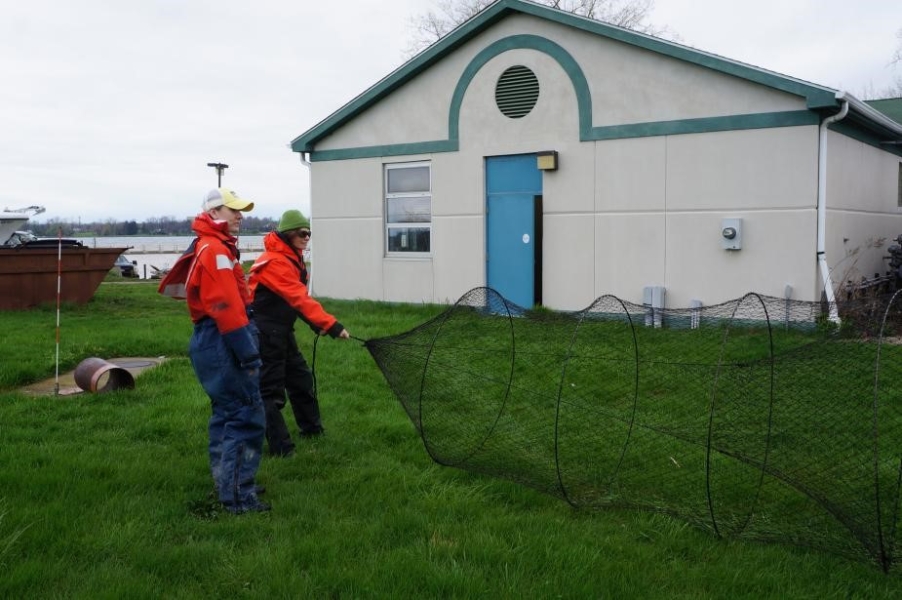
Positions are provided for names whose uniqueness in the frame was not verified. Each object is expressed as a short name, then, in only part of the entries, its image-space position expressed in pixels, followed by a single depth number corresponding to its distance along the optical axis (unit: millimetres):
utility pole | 25900
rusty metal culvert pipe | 7918
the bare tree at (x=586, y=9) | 34969
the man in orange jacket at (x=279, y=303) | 5934
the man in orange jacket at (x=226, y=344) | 4809
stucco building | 11547
